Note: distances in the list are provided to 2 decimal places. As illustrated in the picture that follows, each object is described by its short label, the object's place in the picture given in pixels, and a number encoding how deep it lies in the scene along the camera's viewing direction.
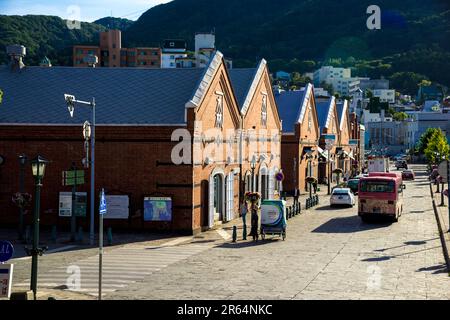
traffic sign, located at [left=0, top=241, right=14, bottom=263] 15.56
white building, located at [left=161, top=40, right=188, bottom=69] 189.43
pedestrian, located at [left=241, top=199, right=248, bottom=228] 32.23
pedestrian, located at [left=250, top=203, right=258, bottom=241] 30.90
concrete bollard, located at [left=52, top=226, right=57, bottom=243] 29.61
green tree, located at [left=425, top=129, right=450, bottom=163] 79.54
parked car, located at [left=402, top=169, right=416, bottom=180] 88.88
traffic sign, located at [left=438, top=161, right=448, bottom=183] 29.88
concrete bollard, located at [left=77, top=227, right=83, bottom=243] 29.60
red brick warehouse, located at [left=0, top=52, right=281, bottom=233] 33.03
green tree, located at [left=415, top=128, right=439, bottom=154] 115.75
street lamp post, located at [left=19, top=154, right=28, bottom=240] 29.90
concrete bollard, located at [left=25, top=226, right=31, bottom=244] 28.98
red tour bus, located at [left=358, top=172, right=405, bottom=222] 37.81
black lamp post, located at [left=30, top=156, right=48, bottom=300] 17.17
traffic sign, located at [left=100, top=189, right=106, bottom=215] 18.76
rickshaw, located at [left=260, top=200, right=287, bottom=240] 30.94
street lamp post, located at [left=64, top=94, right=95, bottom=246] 27.50
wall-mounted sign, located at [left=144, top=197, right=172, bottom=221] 32.78
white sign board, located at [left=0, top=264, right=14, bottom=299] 16.17
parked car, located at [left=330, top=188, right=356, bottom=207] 48.41
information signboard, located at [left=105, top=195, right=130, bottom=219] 33.22
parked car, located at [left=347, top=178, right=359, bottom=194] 60.50
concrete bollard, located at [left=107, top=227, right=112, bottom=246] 28.81
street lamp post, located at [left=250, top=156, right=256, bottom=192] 45.09
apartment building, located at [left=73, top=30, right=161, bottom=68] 152.12
